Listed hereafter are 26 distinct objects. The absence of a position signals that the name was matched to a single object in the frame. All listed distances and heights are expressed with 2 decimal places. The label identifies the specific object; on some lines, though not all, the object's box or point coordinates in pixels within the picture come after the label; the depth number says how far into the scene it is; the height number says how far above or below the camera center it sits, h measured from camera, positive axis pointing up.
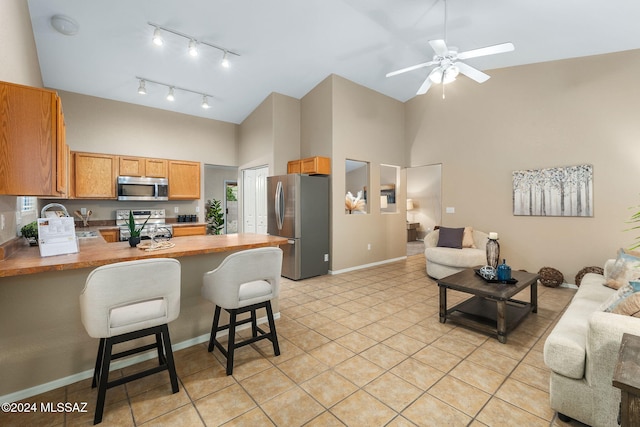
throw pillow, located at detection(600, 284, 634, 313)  1.84 -0.60
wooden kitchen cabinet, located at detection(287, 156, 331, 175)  4.99 +0.83
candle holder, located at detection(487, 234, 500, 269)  3.66 -0.56
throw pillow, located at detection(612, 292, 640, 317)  1.68 -0.59
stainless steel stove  5.20 -0.12
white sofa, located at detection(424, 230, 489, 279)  4.55 -0.76
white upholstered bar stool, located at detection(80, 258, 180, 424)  1.64 -0.57
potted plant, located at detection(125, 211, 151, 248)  2.36 -0.18
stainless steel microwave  5.18 +0.48
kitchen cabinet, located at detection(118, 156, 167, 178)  5.26 +0.90
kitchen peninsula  1.85 -0.71
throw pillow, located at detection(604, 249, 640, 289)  2.76 -0.62
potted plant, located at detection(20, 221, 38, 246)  2.74 -0.18
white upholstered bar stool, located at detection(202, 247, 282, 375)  2.12 -0.58
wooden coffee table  2.72 -1.12
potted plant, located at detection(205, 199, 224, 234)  7.29 -0.16
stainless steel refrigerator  4.80 -0.15
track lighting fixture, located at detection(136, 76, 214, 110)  4.54 +2.16
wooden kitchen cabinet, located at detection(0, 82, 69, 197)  1.74 +0.47
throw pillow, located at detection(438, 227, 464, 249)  4.98 -0.49
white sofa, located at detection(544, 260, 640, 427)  1.57 -0.92
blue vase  3.03 -0.68
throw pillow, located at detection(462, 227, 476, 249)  5.01 -0.49
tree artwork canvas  4.19 +0.28
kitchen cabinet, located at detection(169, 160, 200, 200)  5.77 +0.68
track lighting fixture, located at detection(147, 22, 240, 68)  3.34 +2.27
